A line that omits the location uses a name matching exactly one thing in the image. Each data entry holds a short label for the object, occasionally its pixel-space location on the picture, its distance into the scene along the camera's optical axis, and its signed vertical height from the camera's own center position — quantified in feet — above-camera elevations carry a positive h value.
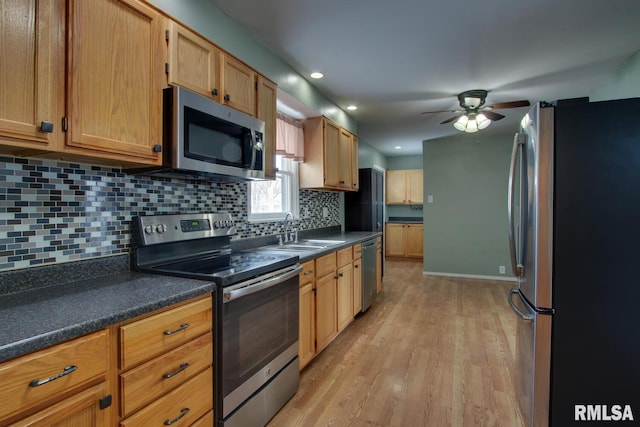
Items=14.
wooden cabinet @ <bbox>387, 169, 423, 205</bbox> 24.48 +1.87
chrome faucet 10.27 -0.59
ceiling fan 11.30 +3.55
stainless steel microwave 5.16 +1.30
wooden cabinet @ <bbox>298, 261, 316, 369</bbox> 7.42 -2.50
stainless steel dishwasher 11.85 -2.37
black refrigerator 15.72 +0.27
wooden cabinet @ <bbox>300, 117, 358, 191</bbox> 11.18 +1.97
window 9.36 +0.52
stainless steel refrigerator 4.93 -0.76
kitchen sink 10.00 -0.99
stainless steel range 4.95 -1.60
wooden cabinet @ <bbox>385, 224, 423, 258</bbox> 23.80 -2.18
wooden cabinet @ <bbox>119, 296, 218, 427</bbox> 3.61 -1.94
